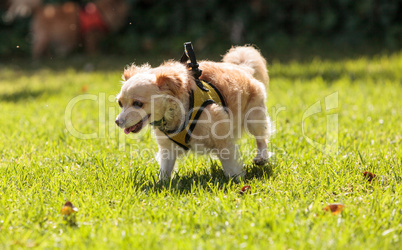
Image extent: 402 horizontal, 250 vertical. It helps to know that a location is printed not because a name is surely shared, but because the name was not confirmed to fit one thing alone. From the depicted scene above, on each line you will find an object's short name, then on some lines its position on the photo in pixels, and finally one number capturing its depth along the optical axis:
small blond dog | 6.05
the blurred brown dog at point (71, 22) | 21.23
